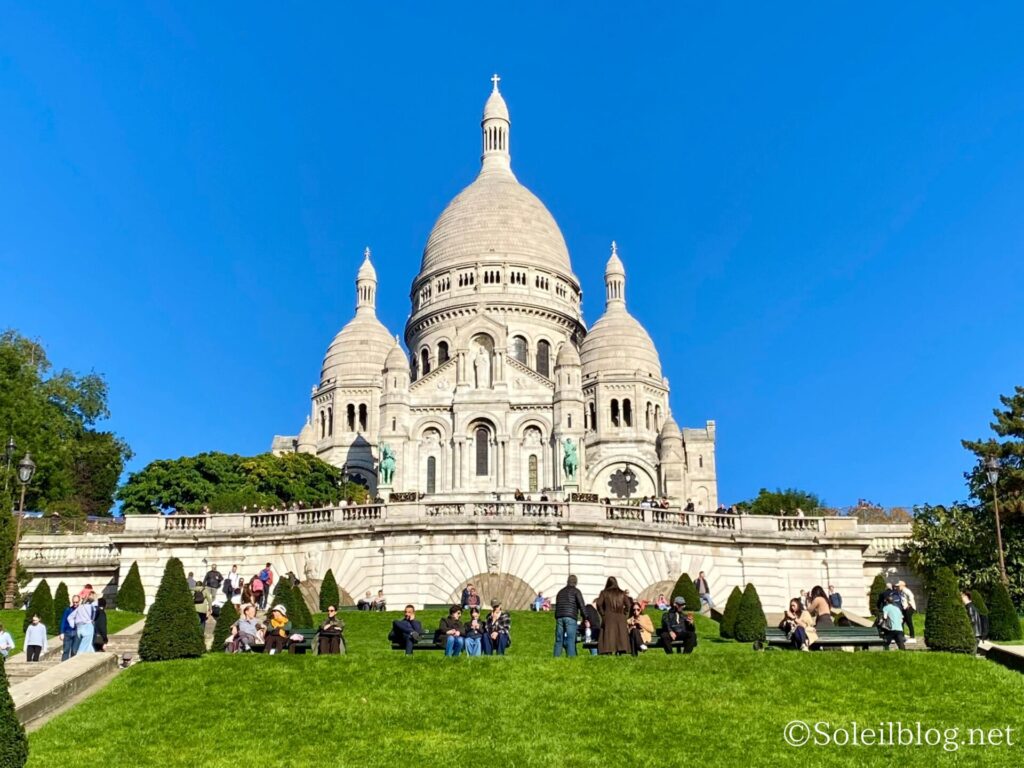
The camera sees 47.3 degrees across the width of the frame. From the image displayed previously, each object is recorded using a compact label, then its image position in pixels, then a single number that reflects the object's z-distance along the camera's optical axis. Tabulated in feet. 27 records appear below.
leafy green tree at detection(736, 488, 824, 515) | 225.15
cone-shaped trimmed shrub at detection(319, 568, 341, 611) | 99.04
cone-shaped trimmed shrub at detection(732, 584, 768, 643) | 79.46
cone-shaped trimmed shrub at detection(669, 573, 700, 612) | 102.76
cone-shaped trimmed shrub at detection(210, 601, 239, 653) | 69.97
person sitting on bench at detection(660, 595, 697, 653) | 66.03
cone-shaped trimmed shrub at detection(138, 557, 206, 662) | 61.52
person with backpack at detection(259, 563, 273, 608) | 99.78
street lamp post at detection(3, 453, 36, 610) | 97.40
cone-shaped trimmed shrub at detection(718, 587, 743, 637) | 83.46
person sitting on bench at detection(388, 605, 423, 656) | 68.49
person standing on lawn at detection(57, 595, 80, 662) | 71.46
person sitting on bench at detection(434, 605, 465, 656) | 66.18
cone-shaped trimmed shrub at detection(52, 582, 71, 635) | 91.09
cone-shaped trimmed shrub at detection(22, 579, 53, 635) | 90.37
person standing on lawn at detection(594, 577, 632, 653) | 62.59
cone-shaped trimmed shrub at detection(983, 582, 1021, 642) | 85.05
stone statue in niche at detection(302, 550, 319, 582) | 112.47
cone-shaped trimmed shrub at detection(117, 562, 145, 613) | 104.99
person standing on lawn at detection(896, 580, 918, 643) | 76.55
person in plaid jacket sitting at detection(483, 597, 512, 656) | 69.05
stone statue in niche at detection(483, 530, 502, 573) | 108.47
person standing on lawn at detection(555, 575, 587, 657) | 63.21
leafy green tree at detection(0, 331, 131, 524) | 167.53
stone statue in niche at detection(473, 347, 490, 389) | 245.86
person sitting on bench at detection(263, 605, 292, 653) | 66.85
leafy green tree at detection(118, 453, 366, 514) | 205.67
